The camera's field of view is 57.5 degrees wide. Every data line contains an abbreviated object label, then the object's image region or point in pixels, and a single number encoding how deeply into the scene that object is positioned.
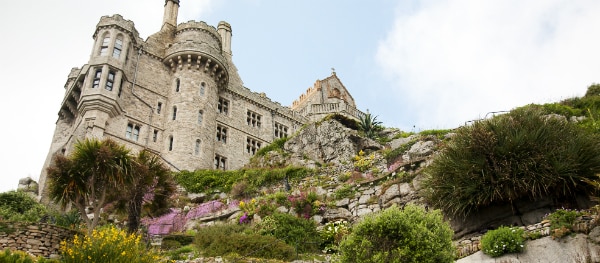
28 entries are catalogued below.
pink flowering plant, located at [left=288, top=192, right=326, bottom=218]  20.36
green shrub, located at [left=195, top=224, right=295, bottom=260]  15.09
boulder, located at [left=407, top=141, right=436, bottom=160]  23.47
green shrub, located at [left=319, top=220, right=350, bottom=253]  17.70
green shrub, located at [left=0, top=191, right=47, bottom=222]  23.72
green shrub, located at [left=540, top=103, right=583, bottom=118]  21.90
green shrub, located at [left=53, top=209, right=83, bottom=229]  19.26
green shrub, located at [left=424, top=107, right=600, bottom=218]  14.65
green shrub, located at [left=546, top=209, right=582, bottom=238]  13.21
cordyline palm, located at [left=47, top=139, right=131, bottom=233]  17.75
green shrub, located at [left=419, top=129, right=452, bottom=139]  27.48
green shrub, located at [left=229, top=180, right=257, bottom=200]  26.06
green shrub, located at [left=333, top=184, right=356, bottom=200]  21.09
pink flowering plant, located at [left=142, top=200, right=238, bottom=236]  23.45
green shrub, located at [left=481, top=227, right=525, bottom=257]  13.31
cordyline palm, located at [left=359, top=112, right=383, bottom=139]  34.24
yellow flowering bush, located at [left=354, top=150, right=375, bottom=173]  25.64
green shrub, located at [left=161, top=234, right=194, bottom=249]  18.29
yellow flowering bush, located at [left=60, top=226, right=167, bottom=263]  12.49
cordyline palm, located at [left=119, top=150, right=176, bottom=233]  18.06
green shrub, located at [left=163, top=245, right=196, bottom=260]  16.22
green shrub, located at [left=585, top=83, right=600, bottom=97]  24.75
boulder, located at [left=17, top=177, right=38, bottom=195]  33.09
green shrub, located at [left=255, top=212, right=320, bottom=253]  17.25
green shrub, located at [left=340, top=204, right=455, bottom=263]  12.06
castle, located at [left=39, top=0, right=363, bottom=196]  33.22
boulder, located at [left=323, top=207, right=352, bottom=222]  19.80
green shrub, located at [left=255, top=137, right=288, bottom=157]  34.04
